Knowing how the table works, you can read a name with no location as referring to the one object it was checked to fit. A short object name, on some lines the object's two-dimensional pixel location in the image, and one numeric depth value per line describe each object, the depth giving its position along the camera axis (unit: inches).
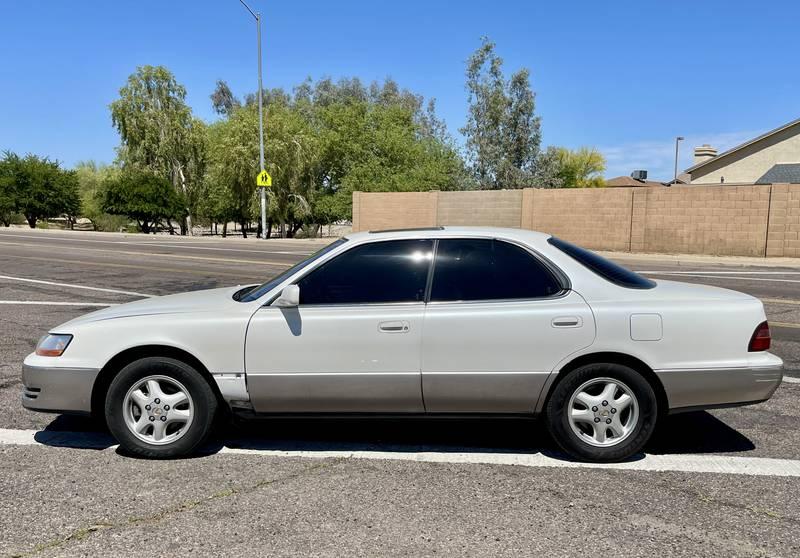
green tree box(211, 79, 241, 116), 3701.0
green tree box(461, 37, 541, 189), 1505.9
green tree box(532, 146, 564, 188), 1582.2
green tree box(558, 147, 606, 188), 2780.5
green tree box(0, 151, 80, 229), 2175.2
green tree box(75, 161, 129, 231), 2092.8
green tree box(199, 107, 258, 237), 1683.1
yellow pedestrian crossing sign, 1342.3
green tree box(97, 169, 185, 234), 1924.2
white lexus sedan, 155.8
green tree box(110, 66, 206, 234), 2102.6
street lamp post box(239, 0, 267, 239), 1316.9
